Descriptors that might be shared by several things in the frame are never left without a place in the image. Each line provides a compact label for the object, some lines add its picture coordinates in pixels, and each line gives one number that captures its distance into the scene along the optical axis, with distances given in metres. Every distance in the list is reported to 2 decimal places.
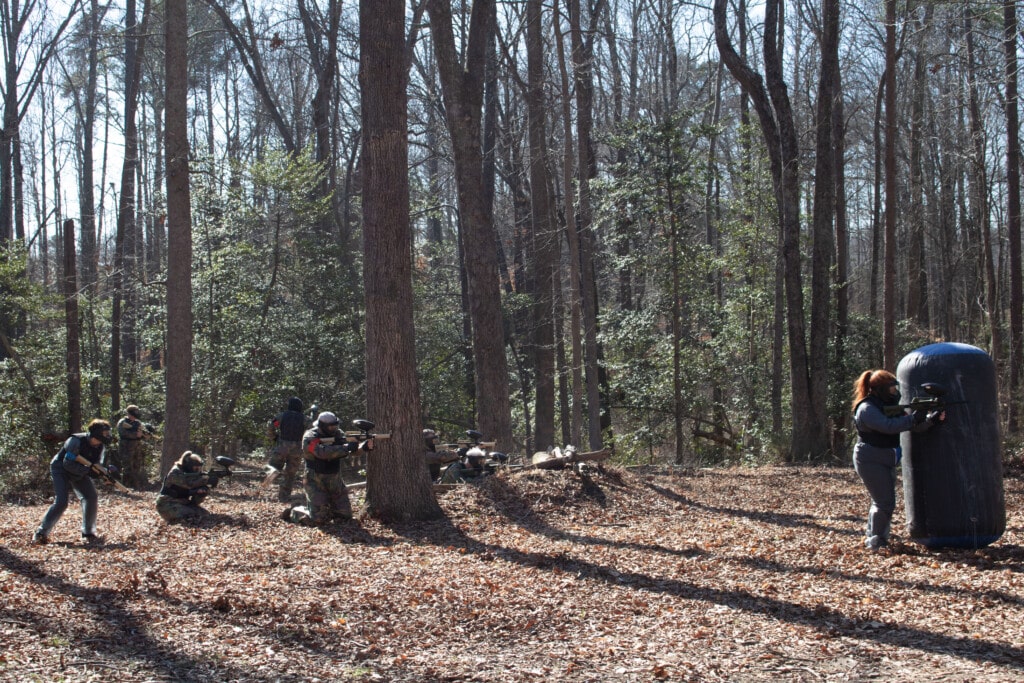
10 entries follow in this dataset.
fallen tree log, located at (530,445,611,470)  12.20
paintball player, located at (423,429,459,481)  14.20
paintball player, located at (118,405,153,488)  14.38
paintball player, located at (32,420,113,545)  9.94
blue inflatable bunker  7.55
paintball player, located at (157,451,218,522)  11.13
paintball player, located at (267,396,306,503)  13.64
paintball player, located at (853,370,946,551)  7.58
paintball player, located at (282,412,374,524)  10.41
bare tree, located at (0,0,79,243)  26.77
